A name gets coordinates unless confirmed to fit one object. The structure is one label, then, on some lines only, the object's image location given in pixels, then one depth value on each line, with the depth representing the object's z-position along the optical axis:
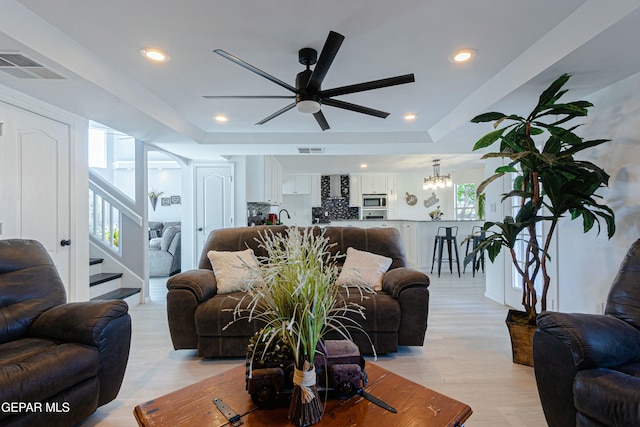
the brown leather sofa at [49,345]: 1.31
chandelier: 6.72
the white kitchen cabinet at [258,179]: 5.57
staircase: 3.58
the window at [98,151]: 6.95
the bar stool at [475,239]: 5.45
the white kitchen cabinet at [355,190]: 8.69
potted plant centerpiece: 1.00
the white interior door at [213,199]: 5.46
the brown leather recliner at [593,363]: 1.19
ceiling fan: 1.74
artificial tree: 2.02
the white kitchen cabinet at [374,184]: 8.62
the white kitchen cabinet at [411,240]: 6.23
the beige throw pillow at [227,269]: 2.61
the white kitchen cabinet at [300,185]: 8.65
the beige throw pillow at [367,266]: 2.70
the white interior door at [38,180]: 2.41
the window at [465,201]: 8.20
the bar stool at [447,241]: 5.50
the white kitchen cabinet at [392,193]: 8.62
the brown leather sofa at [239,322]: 2.34
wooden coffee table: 1.04
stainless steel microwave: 8.67
